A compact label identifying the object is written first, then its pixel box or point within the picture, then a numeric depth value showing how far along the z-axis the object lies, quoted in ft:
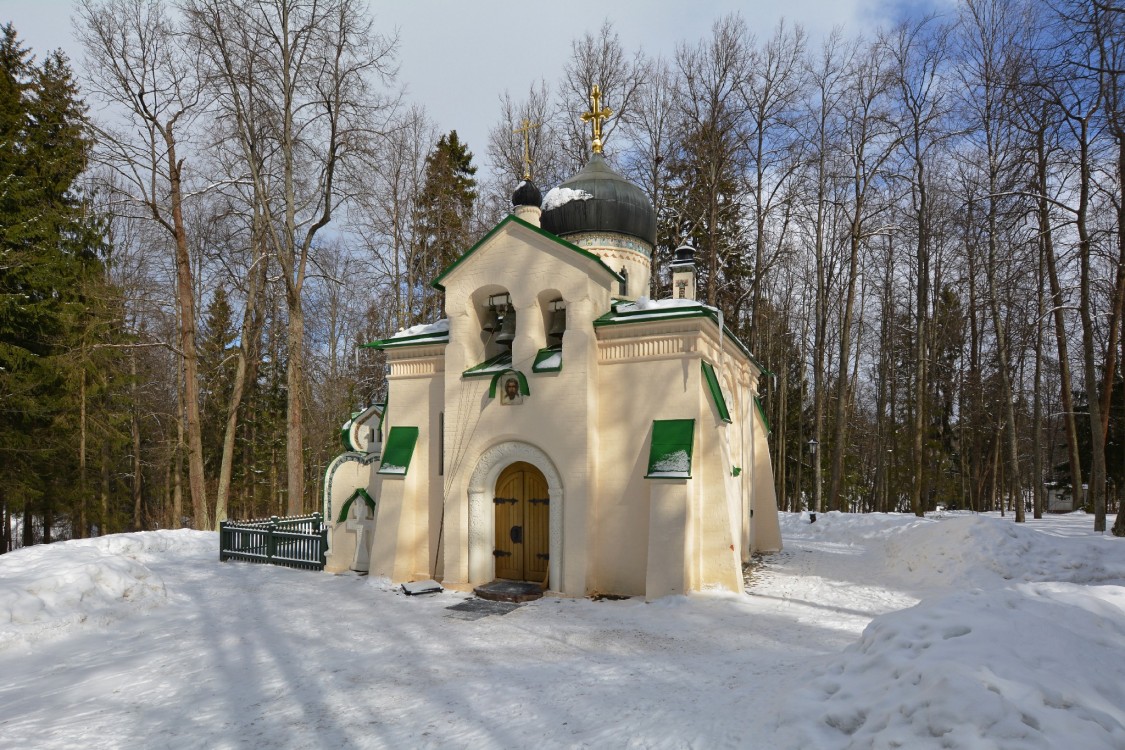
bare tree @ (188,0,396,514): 53.21
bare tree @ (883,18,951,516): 64.03
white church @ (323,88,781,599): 33.30
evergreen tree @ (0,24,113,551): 56.80
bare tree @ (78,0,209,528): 53.26
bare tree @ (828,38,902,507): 66.28
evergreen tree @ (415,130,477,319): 81.61
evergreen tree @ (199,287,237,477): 93.45
